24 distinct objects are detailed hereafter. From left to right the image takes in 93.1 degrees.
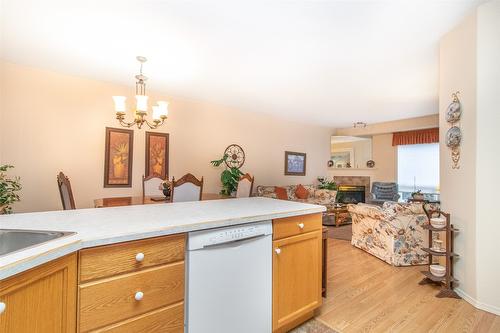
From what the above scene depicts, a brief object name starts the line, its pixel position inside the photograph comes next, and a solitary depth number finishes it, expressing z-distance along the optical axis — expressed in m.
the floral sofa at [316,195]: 5.69
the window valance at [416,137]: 5.84
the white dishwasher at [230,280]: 1.25
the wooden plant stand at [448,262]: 2.21
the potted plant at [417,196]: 4.77
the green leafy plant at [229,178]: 4.55
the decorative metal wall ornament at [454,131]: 2.21
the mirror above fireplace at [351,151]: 7.93
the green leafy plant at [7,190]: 2.57
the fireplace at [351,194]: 7.26
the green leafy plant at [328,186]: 6.29
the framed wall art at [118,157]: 3.67
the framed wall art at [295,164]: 6.11
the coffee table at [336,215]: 5.32
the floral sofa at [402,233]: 3.03
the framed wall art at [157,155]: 4.00
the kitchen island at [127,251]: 0.92
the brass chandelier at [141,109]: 2.74
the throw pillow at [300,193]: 5.78
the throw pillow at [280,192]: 5.05
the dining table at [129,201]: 2.57
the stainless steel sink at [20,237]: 1.02
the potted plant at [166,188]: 3.07
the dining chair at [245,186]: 3.81
